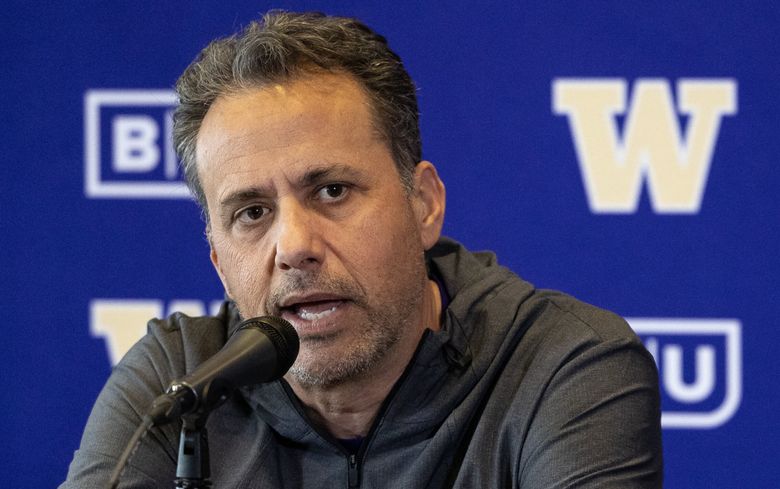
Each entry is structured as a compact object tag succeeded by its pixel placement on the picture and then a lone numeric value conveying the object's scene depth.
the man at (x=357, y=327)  3.14
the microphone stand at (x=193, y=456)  2.90
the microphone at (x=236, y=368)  2.89
